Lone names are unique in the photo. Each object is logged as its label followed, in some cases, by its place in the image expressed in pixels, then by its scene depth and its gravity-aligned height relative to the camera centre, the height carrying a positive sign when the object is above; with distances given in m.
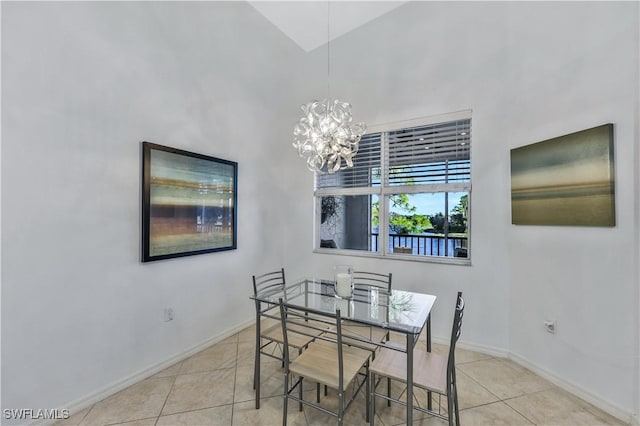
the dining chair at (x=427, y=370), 1.58 -0.97
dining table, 1.63 -0.67
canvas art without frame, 2.03 +0.28
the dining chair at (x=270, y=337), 2.09 -1.00
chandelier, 2.20 +0.66
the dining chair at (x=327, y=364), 1.61 -0.96
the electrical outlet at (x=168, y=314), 2.57 -0.93
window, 3.09 +0.25
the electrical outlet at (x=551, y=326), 2.38 -0.96
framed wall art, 2.39 +0.11
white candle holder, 2.21 -0.56
